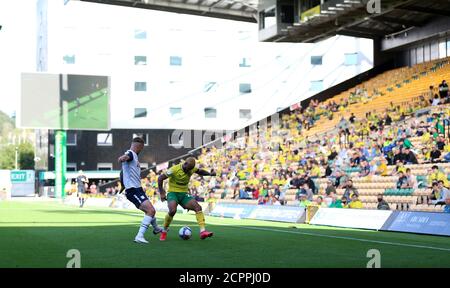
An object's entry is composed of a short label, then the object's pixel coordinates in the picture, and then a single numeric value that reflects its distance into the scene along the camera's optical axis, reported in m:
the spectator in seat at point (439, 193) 22.38
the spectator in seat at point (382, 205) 23.55
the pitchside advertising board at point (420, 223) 18.78
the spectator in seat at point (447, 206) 21.14
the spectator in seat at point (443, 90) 35.41
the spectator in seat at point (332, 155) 35.06
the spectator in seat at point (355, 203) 25.39
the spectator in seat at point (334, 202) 26.50
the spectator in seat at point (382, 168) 28.86
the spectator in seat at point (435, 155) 27.59
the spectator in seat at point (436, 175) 24.19
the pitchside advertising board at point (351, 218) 21.41
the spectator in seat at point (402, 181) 25.78
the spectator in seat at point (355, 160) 32.38
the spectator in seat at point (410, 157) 28.58
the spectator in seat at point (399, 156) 29.22
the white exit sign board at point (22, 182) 81.54
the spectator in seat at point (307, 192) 30.19
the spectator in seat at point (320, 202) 27.86
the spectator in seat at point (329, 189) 28.58
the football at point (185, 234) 16.04
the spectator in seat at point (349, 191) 26.03
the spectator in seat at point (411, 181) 25.50
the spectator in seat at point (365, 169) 30.32
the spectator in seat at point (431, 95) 36.16
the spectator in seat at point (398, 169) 27.16
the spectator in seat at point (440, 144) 28.20
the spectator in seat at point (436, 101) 35.04
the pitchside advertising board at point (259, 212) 25.20
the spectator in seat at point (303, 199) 29.43
